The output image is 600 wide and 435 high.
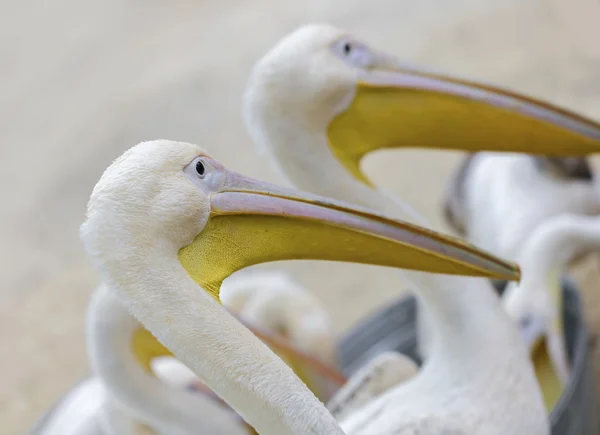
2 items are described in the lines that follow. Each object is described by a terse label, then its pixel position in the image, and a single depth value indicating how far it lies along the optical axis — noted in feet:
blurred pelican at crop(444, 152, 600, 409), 14.24
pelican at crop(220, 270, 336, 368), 13.88
